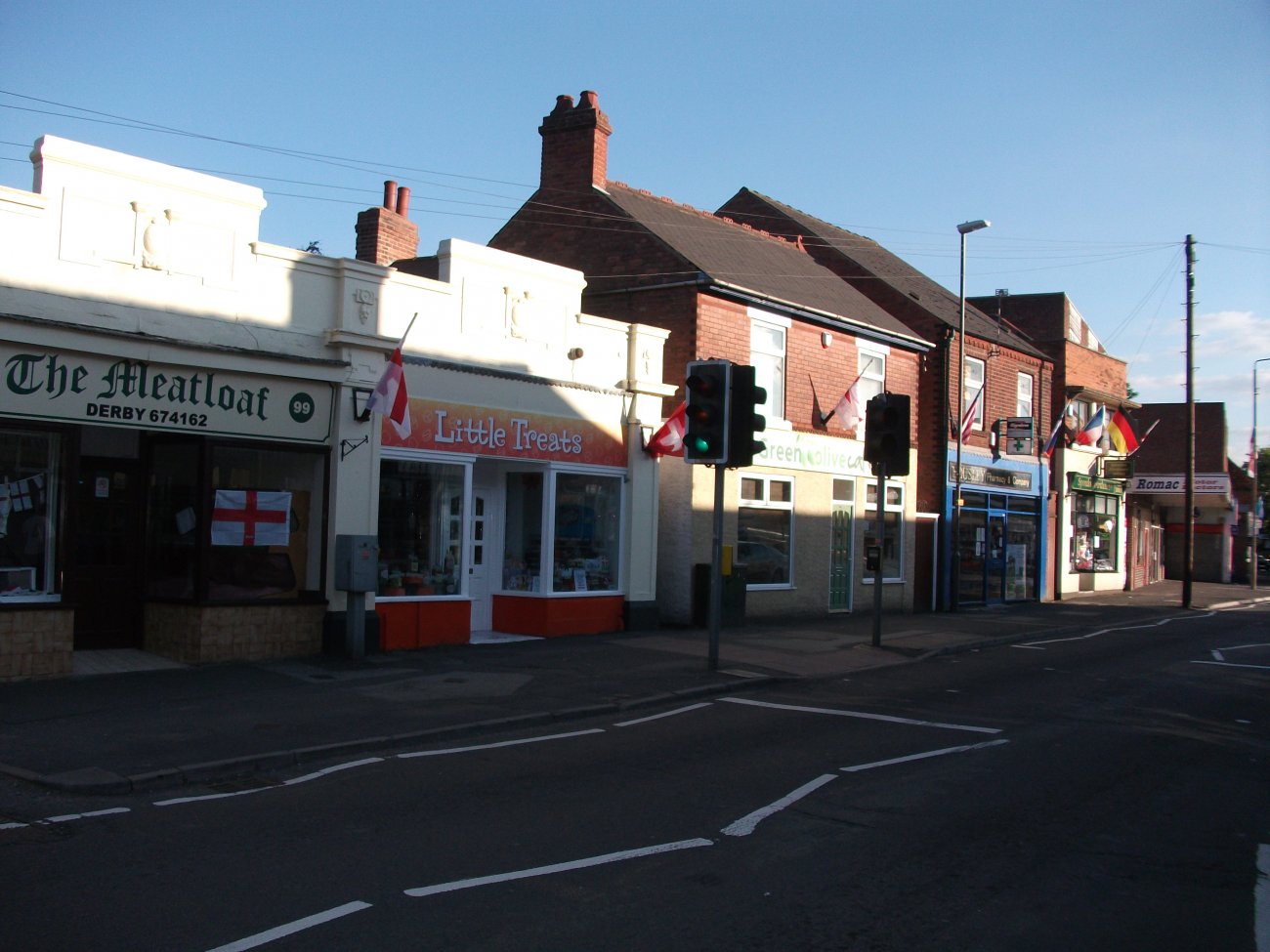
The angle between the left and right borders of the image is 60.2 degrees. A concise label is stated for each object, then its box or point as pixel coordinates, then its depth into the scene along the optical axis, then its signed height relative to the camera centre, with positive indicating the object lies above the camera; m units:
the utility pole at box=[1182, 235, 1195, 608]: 31.33 +2.67
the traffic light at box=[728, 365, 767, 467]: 14.02 +1.35
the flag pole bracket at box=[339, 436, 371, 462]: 14.49 +0.87
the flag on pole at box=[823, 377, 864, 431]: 22.70 +2.45
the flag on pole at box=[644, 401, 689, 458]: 18.30 +1.39
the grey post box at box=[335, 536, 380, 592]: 13.95 -0.63
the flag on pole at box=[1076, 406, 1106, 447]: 32.50 +3.03
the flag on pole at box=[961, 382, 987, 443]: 26.14 +2.61
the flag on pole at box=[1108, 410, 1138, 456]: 33.75 +3.10
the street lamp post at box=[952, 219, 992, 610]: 25.39 +0.37
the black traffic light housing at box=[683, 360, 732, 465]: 13.93 +1.37
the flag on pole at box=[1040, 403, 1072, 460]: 30.25 +2.56
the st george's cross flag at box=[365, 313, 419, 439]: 13.62 +1.48
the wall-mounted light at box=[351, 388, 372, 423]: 14.56 +1.46
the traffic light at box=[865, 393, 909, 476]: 16.81 +1.46
